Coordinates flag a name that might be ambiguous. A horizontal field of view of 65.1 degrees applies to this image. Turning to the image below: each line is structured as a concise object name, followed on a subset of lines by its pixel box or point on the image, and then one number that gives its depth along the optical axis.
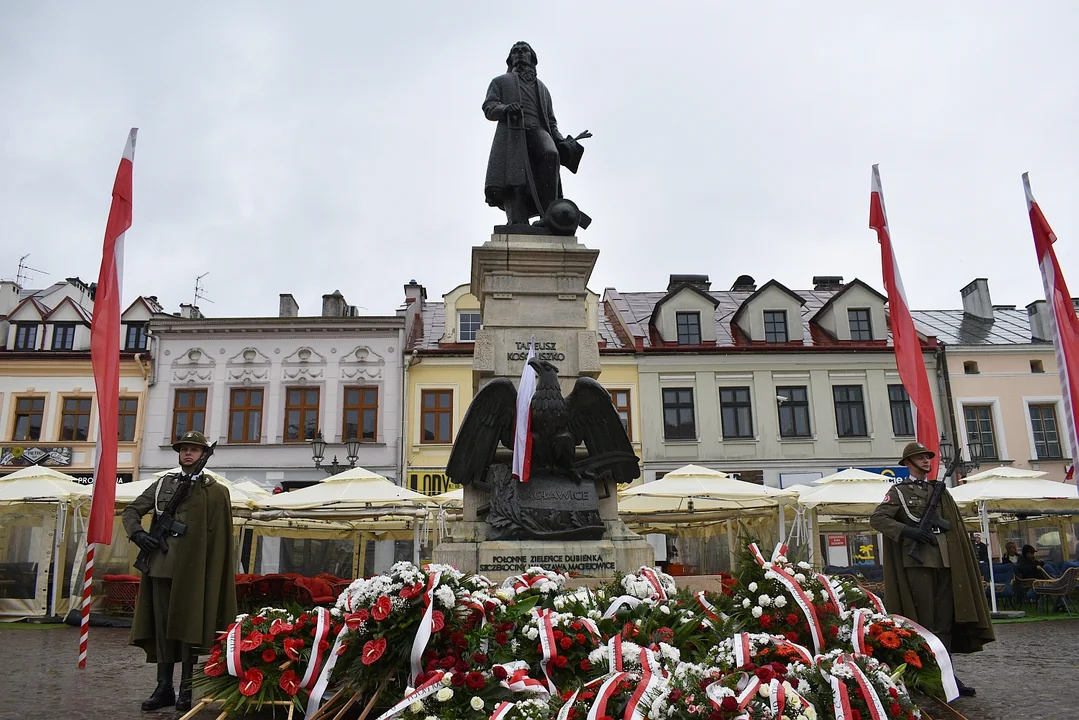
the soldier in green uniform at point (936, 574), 5.73
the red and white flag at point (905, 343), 7.80
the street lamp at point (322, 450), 18.05
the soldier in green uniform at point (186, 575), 5.21
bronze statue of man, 7.73
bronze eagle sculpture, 6.54
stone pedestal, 6.69
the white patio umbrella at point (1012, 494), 13.92
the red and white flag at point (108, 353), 6.24
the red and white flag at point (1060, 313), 6.84
